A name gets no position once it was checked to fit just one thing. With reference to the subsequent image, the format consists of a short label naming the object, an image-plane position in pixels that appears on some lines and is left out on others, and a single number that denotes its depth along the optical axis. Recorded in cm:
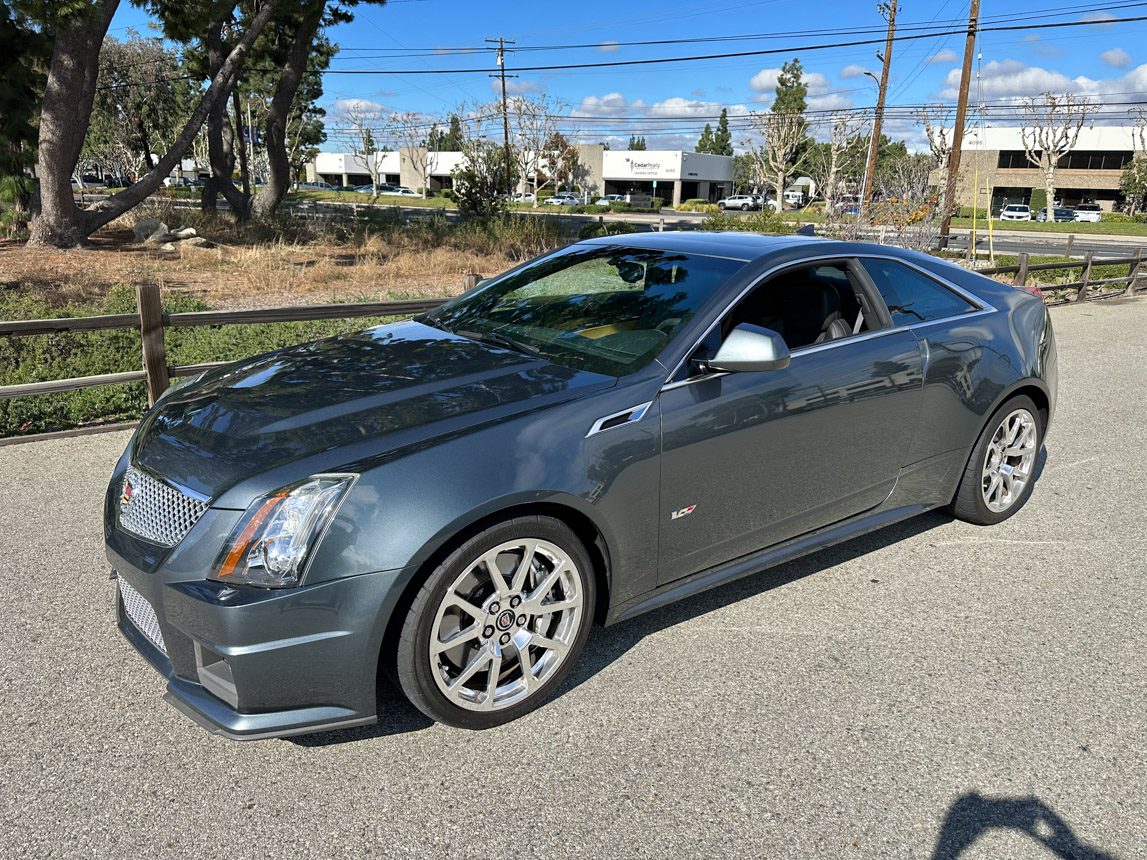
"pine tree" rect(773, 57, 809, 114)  8331
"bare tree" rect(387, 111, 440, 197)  9112
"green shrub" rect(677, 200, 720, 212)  7284
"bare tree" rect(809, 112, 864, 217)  5762
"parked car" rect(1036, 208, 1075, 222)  6488
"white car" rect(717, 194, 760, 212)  8375
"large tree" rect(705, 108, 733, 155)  12419
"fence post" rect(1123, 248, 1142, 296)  1700
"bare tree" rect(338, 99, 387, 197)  9119
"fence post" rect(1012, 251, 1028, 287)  1343
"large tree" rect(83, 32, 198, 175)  5159
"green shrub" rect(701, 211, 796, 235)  2359
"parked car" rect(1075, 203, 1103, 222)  6297
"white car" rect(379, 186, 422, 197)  9044
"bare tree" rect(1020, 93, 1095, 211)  6479
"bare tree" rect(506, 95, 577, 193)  7206
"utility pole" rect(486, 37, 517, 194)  4884
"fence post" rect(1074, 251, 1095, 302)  1523
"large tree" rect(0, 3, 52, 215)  2208
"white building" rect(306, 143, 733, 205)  9588
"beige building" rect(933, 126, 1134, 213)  7700
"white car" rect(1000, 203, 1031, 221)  6353
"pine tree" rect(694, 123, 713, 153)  12519
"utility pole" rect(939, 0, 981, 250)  2447
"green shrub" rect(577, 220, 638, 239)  2379
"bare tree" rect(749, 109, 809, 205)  7350
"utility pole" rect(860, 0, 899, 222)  3456
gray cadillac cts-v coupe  260
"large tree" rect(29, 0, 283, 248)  1731
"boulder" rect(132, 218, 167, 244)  2117
